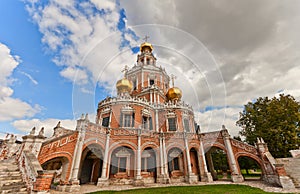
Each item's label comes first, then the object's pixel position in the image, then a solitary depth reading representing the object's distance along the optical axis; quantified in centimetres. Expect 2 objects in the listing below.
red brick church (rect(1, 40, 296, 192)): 1288
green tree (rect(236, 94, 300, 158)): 2153
